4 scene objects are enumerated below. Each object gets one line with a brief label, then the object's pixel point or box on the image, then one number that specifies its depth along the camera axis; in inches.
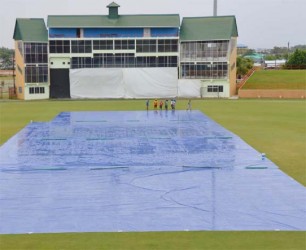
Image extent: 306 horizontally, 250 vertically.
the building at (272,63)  6530.5
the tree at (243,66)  5137.8
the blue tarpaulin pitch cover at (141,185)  785.3
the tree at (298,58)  4783.5
